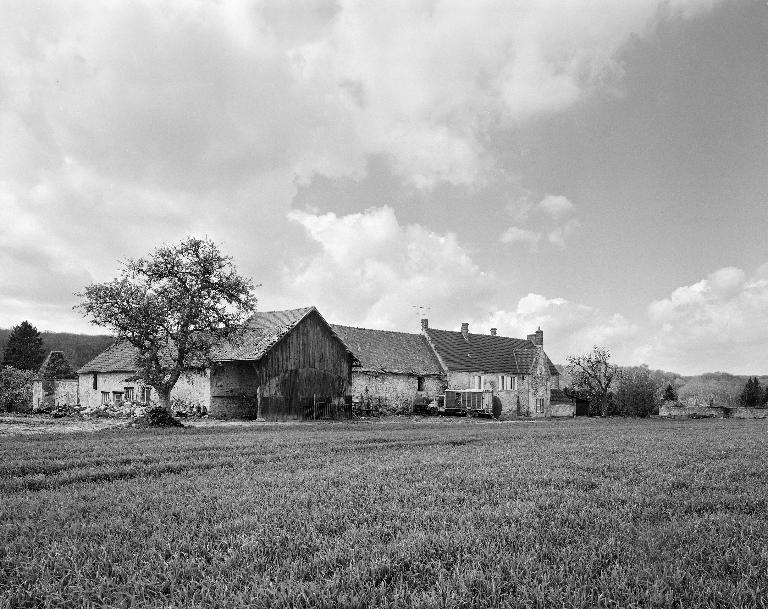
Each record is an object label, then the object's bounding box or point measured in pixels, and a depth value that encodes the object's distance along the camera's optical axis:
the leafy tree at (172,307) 26.94
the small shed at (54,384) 48.56
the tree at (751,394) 70.00
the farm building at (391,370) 42.97
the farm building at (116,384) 36.12
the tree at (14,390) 44.75
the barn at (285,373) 32.97
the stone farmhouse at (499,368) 51.31
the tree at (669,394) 72.84
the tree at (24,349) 71.31
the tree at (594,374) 56.50
